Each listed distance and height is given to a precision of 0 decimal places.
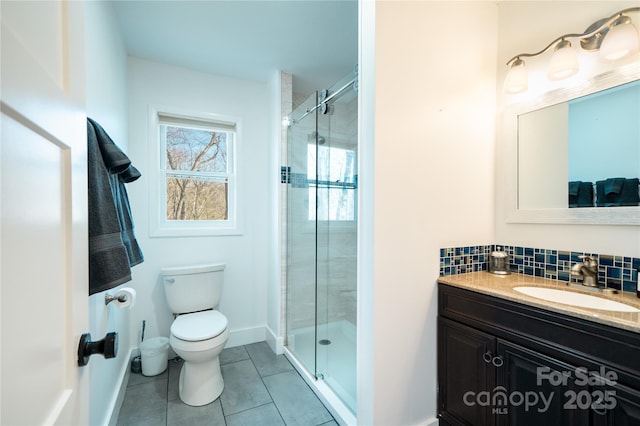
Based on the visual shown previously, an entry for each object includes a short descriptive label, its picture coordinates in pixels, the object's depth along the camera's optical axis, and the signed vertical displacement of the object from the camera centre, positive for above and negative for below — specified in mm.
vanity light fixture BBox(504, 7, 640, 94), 1215 +765
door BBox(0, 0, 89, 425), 400 -10
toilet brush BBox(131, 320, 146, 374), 2146 -1186
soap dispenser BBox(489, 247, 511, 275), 1652 -309
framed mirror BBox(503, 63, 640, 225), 1271 +302
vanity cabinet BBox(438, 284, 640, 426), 944 -623
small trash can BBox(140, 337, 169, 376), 2107 -1106
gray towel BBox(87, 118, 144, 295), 1000 -27
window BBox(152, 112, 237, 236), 2439 +304
